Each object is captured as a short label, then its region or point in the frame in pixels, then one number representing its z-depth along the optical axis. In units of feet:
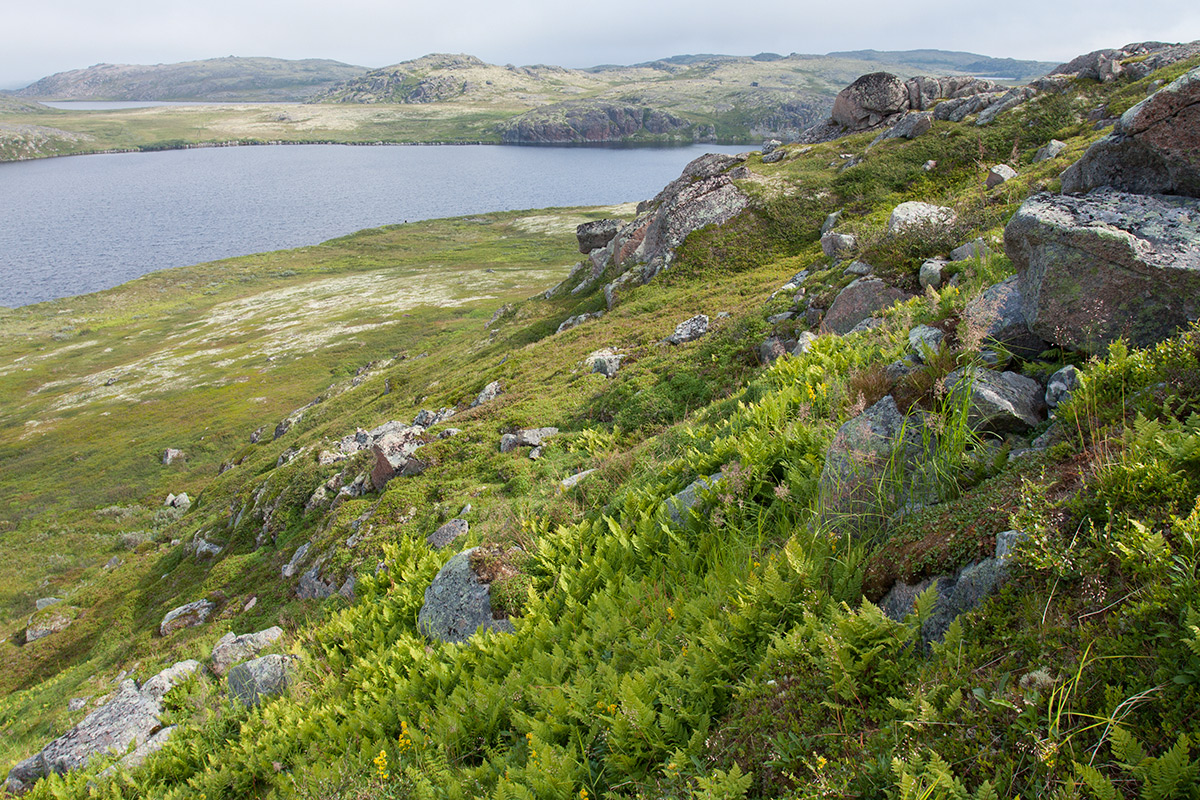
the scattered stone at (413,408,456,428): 85.30
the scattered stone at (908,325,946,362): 24.26
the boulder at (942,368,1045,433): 20.43
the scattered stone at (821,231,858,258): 74.69
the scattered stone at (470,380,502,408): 84.76
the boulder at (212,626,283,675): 39.91
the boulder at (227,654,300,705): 33.09
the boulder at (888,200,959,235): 52.31
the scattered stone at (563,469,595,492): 41.70
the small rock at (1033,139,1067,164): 83.56
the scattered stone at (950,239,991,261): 37.36
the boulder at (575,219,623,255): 160.86
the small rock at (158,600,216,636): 58.85
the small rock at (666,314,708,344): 74.62
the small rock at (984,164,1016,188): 75.74
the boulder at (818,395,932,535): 20.27
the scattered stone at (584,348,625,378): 73.00
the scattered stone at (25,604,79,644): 77.77
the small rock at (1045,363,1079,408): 20.00
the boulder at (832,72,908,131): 159.53
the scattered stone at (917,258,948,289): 44.09
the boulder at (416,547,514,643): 30.37
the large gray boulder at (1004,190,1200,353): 21.16
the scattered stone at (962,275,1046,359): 22.74
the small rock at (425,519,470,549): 43.37
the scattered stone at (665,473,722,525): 27.71
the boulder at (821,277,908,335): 48.16
